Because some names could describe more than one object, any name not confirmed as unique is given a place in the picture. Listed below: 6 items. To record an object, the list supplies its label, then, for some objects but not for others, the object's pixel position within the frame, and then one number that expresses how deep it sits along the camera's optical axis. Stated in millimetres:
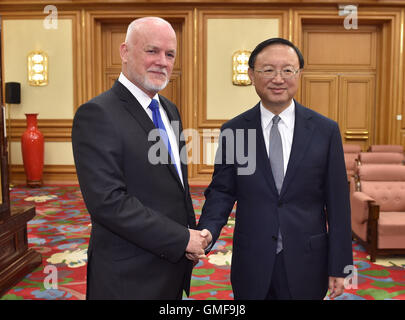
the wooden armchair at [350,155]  6664
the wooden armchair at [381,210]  4078
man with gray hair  1425
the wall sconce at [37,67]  8297
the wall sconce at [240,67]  8266
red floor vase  7875
